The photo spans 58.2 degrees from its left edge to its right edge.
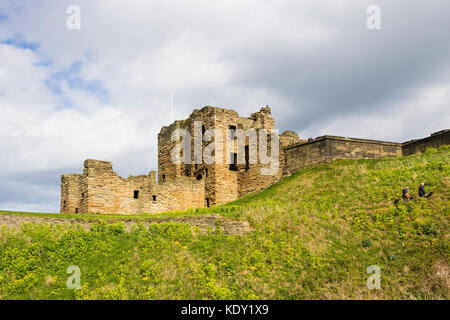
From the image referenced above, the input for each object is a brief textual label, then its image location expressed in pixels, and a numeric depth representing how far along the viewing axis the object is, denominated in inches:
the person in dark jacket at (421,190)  765.9
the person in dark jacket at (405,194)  764.6
